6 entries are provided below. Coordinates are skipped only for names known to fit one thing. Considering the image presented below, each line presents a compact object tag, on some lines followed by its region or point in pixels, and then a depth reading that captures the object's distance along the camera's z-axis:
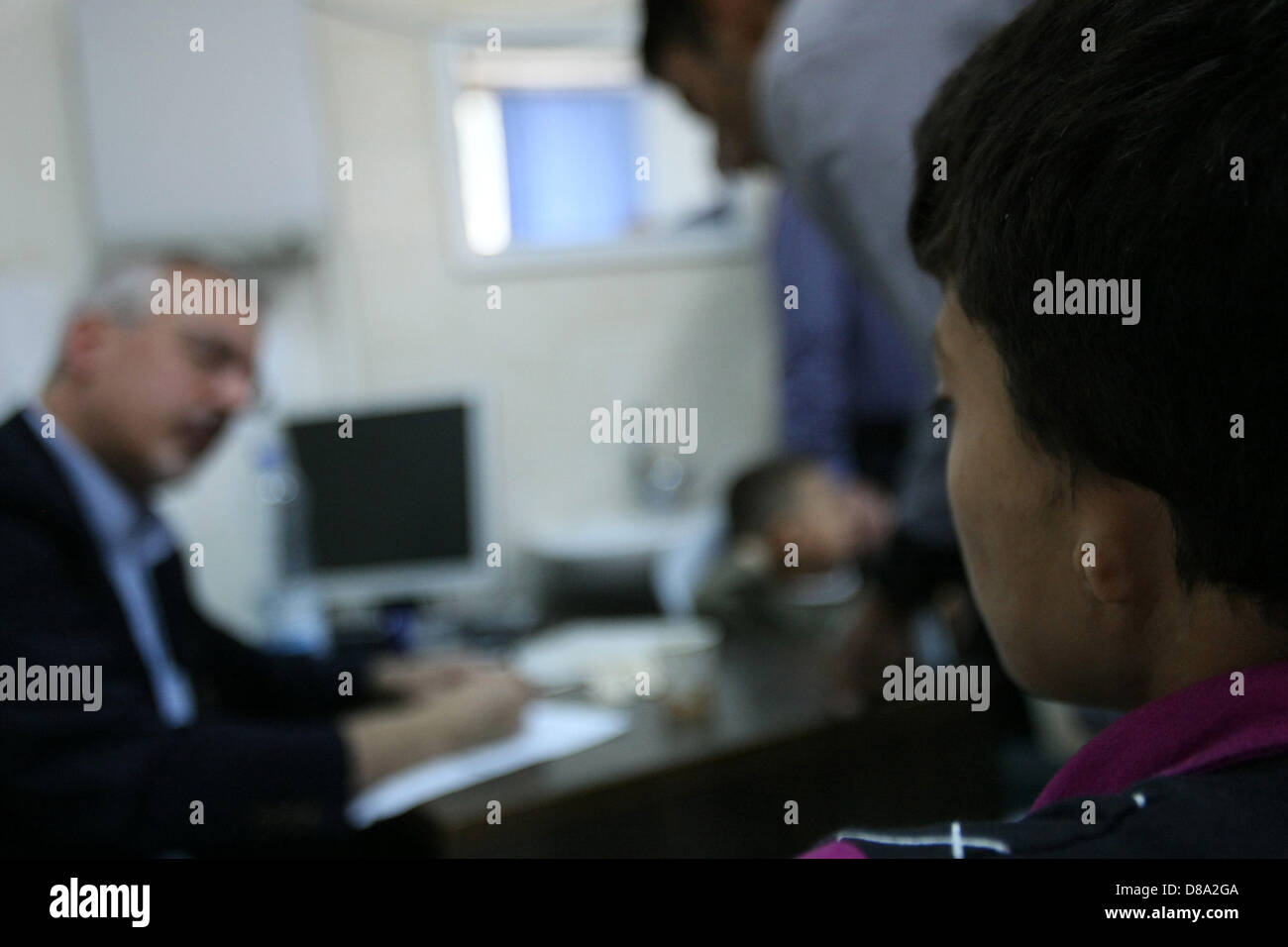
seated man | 0.87
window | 2.71
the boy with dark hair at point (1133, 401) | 0.44
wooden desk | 1.23
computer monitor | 2.14
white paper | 1.22
